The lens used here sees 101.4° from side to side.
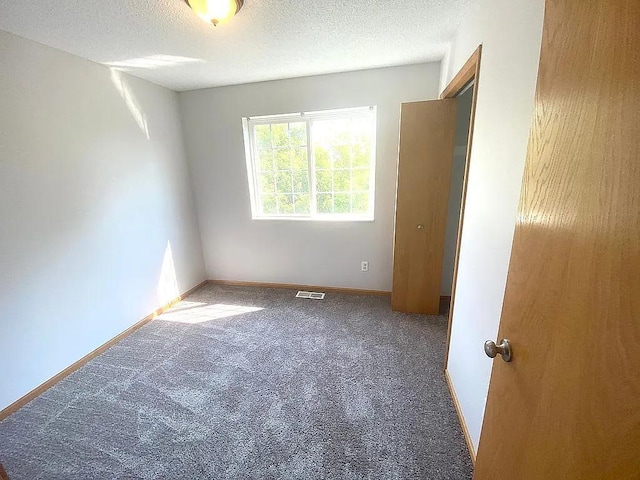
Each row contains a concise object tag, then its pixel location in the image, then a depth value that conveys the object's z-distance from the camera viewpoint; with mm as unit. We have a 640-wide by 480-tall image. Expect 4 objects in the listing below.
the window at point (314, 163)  2719
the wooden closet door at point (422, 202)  2154
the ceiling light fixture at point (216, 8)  1294
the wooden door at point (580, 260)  401
